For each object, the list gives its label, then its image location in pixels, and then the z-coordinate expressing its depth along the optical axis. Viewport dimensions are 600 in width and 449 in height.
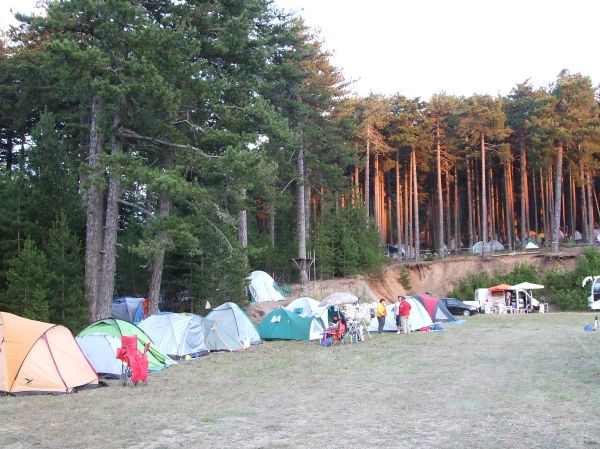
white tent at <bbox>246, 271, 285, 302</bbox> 30.19
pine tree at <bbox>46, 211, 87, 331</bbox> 17.88
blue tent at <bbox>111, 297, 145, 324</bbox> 26.58
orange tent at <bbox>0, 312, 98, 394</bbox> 11.68
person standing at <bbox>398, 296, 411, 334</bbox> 22.69
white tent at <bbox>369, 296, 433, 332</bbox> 23.94
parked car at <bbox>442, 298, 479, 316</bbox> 34.22
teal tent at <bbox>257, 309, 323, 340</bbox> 22.17
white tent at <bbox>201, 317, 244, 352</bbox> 19.11
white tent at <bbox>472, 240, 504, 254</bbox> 48.88
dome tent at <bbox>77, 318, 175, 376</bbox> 14.17
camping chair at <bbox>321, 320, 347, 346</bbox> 19.84
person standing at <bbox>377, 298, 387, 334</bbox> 22.72
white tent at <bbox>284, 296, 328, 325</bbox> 24.48
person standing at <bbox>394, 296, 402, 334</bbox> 22.98
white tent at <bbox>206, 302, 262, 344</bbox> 19.75
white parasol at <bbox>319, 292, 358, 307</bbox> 25.23
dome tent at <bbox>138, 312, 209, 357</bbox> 17.47
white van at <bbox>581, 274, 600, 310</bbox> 35.87
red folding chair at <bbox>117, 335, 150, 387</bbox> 12.78
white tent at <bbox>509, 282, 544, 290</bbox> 36.48
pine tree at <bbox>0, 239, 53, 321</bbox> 16.64
